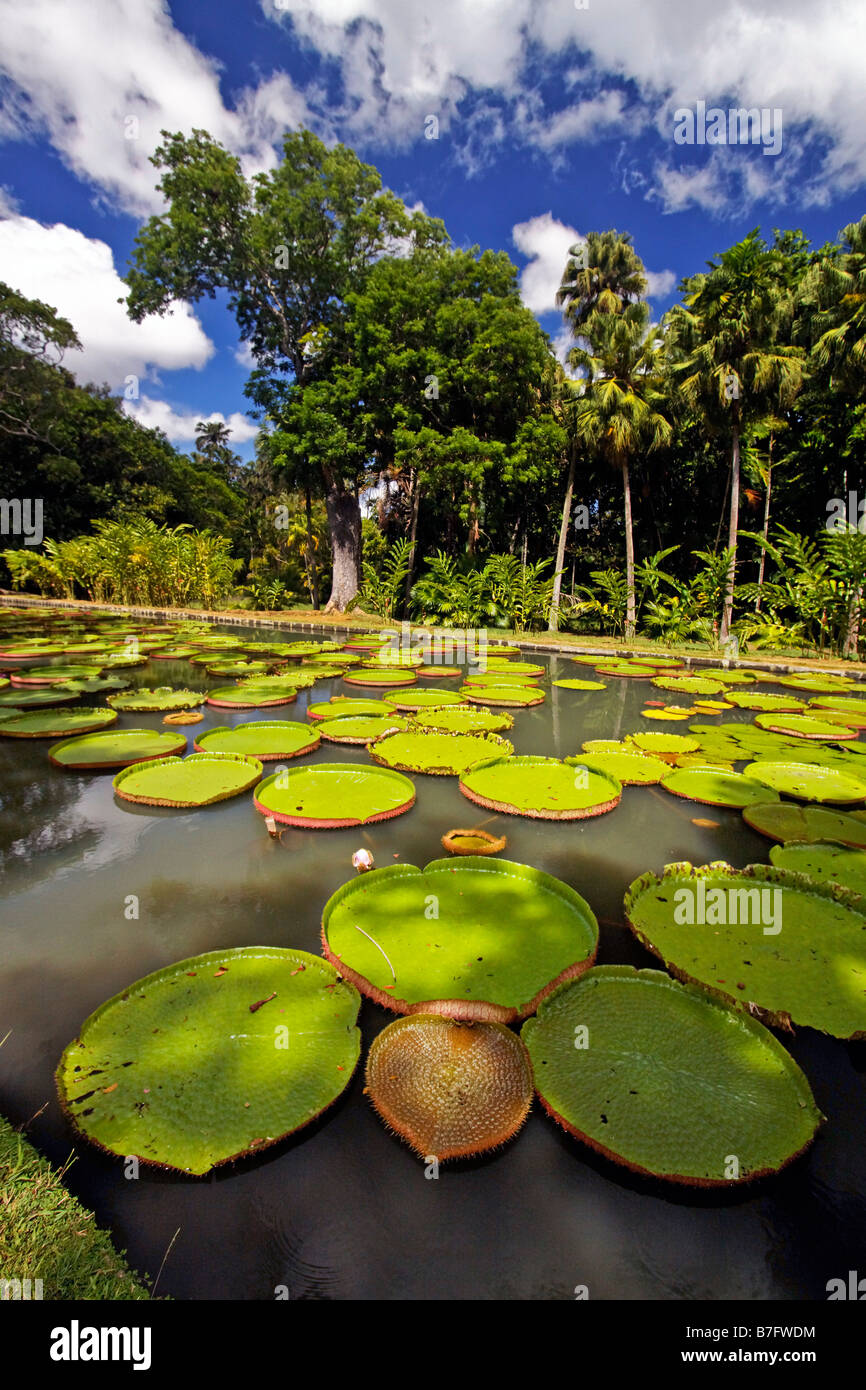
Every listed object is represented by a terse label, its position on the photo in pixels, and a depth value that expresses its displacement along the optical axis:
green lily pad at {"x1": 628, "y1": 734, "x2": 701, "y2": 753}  4.19
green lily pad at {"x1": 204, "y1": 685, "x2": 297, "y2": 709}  5.21
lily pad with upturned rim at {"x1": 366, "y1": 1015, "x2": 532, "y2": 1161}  1.29
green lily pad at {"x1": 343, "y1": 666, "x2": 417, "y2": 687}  6.52
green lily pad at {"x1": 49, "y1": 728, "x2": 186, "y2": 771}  3.78
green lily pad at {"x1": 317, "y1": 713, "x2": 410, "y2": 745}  4.29
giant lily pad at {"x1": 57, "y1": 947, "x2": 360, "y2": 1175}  1.26
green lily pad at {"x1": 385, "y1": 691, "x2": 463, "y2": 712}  5.31
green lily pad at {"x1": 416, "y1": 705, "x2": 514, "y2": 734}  4.60
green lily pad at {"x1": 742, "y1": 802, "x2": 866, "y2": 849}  2.85
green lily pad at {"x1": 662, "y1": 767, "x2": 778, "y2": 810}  3.31
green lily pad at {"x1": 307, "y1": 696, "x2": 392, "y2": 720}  4.97
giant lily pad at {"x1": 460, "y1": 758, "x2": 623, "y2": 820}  3.17
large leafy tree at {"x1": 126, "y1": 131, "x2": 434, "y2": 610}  13.77
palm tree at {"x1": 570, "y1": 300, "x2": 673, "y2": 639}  13.13
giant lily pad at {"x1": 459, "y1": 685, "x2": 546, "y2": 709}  5.65
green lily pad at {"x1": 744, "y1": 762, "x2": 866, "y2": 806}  3.32
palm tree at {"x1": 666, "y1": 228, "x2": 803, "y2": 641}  10.75
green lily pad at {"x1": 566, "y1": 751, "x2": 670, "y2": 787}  3.63
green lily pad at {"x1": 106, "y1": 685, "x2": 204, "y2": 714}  5.15
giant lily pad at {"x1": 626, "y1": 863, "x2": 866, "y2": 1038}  1.69
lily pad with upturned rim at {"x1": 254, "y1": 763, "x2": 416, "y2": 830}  2.99
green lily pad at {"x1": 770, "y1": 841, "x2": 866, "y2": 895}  2.37
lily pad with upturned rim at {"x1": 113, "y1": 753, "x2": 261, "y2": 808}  3.26
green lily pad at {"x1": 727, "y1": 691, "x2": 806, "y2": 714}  5.51
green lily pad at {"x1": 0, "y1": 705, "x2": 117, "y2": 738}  4.33
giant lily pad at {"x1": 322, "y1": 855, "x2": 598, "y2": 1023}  1.68
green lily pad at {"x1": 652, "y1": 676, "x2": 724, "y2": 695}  6.48
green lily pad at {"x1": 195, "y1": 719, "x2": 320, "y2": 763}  4.04
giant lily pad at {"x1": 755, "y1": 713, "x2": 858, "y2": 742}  4.53
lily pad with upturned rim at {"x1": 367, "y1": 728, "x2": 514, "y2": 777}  3.76
